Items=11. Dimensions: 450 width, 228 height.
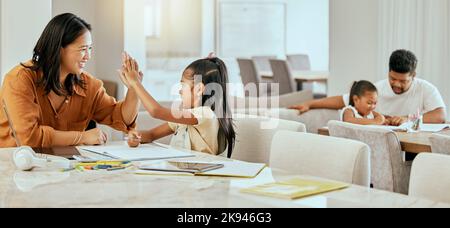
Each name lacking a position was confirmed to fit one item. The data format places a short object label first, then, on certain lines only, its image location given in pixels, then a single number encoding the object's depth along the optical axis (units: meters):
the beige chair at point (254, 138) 2.90
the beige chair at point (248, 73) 8.71
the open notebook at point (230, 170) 1.92
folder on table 1.64
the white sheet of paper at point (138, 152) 2.29
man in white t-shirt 4.26
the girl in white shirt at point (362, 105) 4.18
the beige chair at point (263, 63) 10.19
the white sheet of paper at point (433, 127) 3.72
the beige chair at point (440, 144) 2.81
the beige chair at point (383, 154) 3.33
